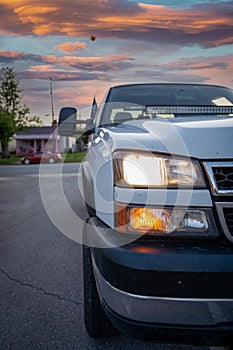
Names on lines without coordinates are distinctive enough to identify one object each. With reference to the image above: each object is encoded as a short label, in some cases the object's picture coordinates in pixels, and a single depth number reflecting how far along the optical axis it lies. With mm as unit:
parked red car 30062
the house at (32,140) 49531
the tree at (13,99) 44394
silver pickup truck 1623
